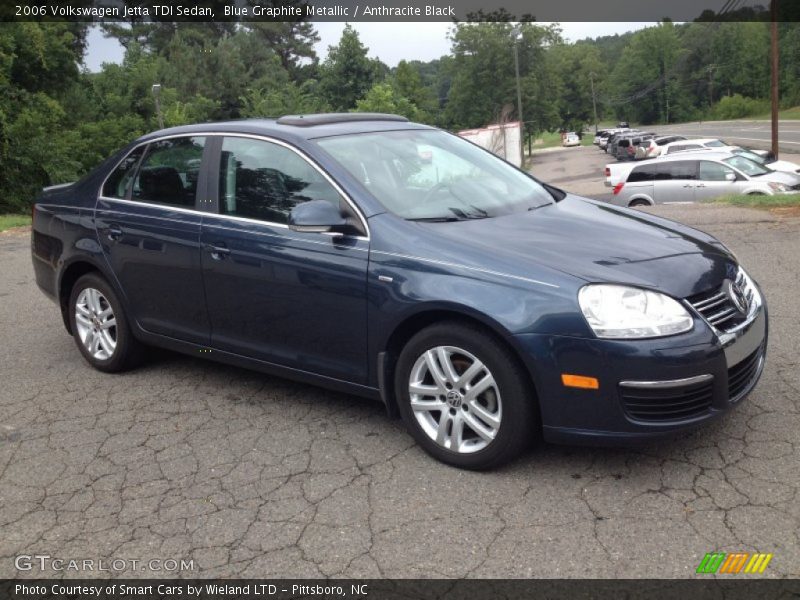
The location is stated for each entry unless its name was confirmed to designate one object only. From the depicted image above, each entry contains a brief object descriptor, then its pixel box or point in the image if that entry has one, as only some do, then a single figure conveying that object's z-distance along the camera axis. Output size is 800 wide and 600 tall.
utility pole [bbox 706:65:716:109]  114.41
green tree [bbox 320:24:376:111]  47.56
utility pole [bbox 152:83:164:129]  27.19
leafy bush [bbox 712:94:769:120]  98.50
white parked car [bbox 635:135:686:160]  39.59
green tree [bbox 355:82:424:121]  36.22
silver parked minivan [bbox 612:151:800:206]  15.86
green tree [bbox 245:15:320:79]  64.06
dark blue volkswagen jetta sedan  3.26
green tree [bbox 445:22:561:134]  68.69
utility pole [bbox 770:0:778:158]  21.30
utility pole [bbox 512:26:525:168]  69.38
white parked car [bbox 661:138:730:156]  32.66
